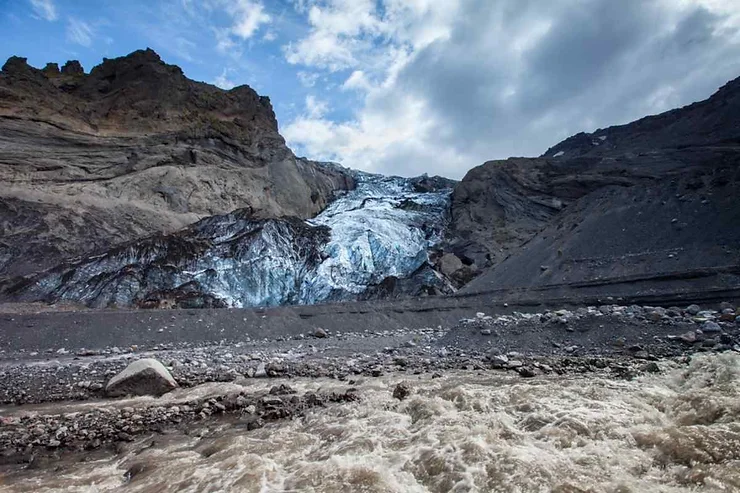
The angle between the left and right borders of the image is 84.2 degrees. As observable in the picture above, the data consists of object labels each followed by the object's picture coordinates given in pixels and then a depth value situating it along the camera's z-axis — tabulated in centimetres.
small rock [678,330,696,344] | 881
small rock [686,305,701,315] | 1095
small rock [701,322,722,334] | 917
